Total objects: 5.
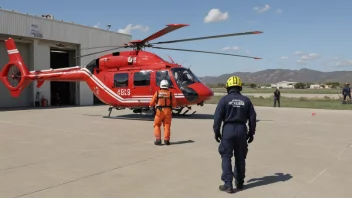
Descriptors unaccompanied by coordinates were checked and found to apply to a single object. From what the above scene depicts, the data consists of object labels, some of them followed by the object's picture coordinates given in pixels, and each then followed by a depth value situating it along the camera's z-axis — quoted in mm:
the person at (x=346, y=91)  26906
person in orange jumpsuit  8516
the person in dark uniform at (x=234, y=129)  4859
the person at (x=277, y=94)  24609
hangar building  22828
